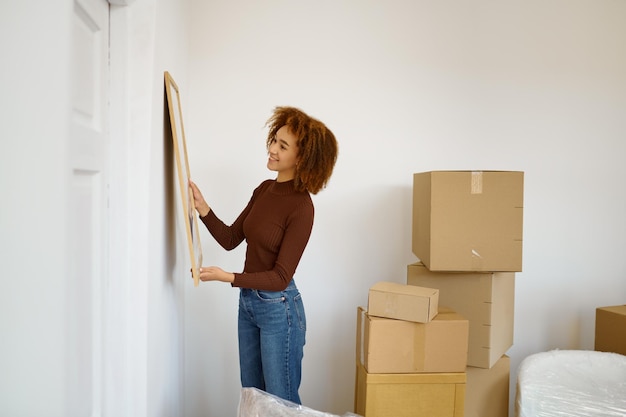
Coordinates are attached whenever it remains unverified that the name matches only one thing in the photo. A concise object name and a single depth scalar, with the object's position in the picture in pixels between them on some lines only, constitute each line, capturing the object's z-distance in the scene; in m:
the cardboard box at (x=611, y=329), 2.48
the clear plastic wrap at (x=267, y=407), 1.37
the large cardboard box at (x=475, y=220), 2.19
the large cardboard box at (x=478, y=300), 2.30
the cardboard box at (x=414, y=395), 2.13
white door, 1.19
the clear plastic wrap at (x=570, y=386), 2.00
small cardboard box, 2.08
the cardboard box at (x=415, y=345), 2.12
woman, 1.94
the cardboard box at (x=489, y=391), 2.42
